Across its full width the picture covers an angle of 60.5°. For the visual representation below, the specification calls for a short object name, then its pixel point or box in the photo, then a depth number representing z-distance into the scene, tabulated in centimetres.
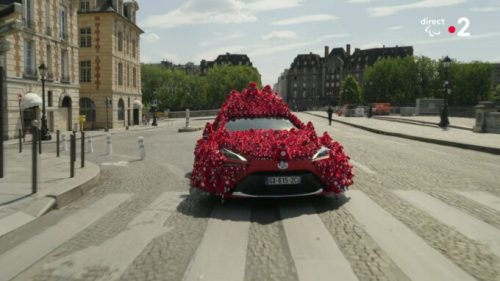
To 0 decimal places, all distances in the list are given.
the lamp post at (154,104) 4547
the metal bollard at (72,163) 859
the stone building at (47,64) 2578
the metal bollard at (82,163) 1024
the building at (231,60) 14362
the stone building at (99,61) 4069
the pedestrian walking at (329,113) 3647
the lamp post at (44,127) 2328
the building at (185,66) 15700
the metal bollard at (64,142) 1646
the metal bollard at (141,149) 1322
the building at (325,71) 13812
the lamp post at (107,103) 3919
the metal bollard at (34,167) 707
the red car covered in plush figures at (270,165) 575
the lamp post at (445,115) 3017
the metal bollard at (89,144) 1594
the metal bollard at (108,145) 1505
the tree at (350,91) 11912
